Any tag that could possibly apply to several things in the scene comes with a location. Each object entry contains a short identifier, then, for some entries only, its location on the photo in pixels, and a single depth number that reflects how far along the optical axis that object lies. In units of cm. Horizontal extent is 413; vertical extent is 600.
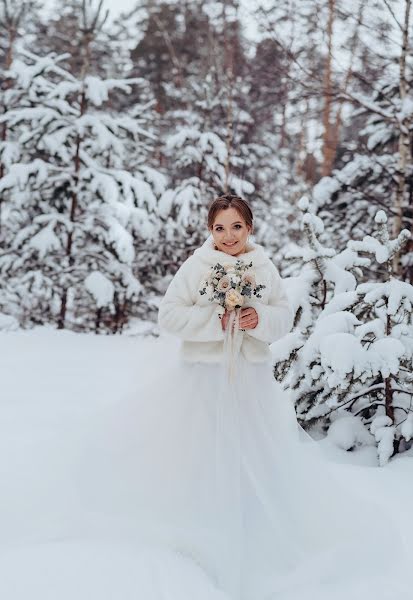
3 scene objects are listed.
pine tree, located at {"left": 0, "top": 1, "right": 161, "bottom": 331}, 853
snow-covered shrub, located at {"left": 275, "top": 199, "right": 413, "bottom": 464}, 367
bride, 252
